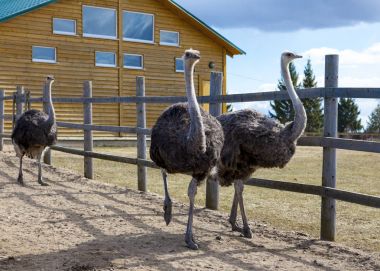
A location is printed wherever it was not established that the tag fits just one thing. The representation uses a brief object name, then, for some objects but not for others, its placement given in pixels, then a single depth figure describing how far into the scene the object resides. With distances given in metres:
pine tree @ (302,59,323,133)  44.78
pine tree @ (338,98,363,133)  52.85
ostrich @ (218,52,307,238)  5.40
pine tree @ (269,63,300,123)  48.91
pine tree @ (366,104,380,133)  60.28
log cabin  20.88
